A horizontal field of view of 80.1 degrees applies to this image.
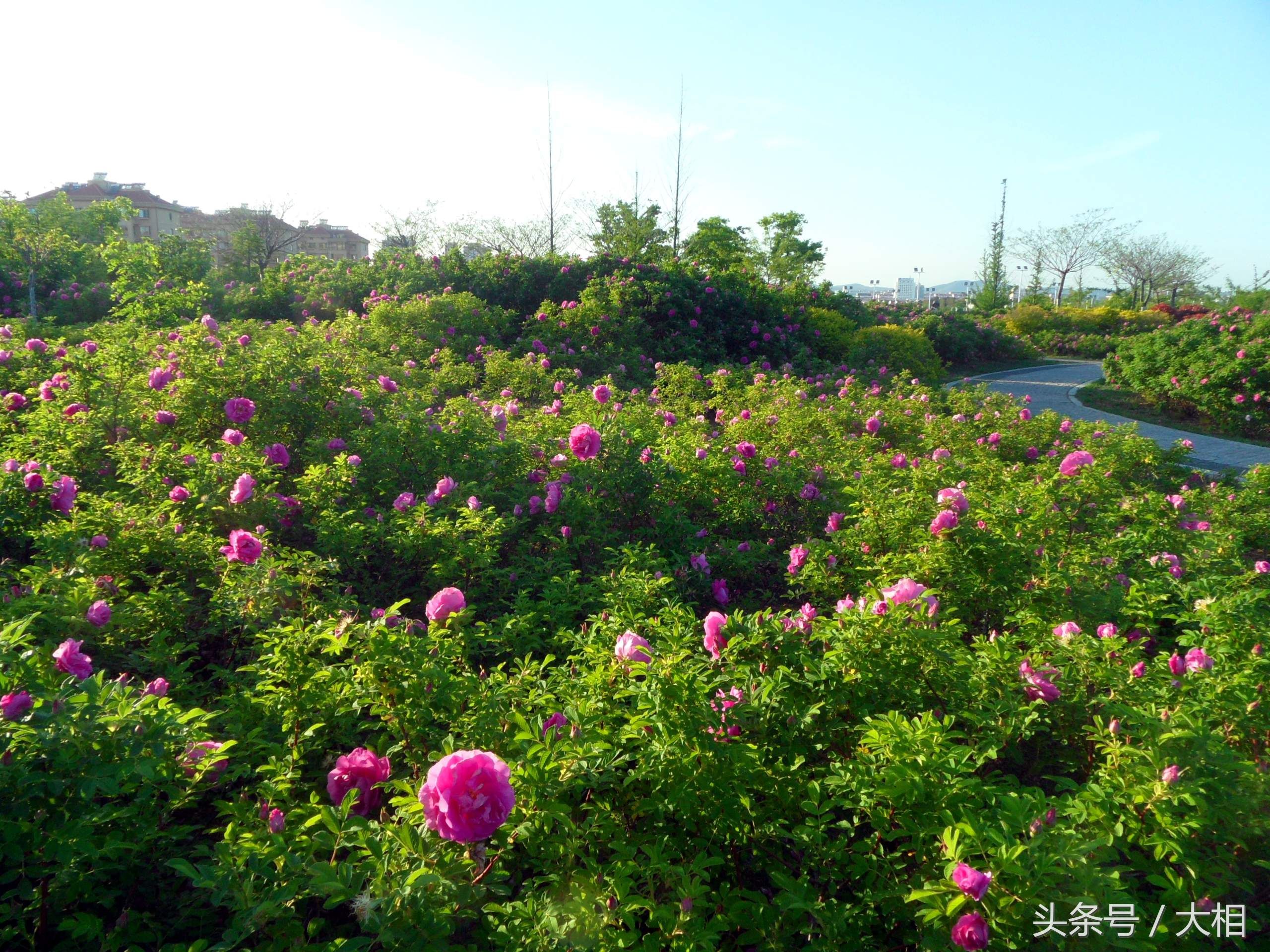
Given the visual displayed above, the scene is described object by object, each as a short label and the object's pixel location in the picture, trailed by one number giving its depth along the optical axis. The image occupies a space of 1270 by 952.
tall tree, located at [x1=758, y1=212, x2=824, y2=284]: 28.95
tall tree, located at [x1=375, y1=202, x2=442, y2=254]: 33.66
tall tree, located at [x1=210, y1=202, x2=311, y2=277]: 15.72
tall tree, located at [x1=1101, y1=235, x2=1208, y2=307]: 42.25
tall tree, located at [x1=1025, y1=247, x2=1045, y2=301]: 45.88
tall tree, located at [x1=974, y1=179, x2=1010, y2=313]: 33.78
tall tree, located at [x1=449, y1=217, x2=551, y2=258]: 34.19
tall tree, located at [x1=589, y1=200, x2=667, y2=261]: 20.97
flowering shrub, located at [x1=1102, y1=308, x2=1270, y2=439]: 10.81
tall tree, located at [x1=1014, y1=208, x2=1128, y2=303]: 44.25
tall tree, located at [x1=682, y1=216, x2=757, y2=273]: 23.45
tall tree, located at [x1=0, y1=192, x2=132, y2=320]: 9.97
